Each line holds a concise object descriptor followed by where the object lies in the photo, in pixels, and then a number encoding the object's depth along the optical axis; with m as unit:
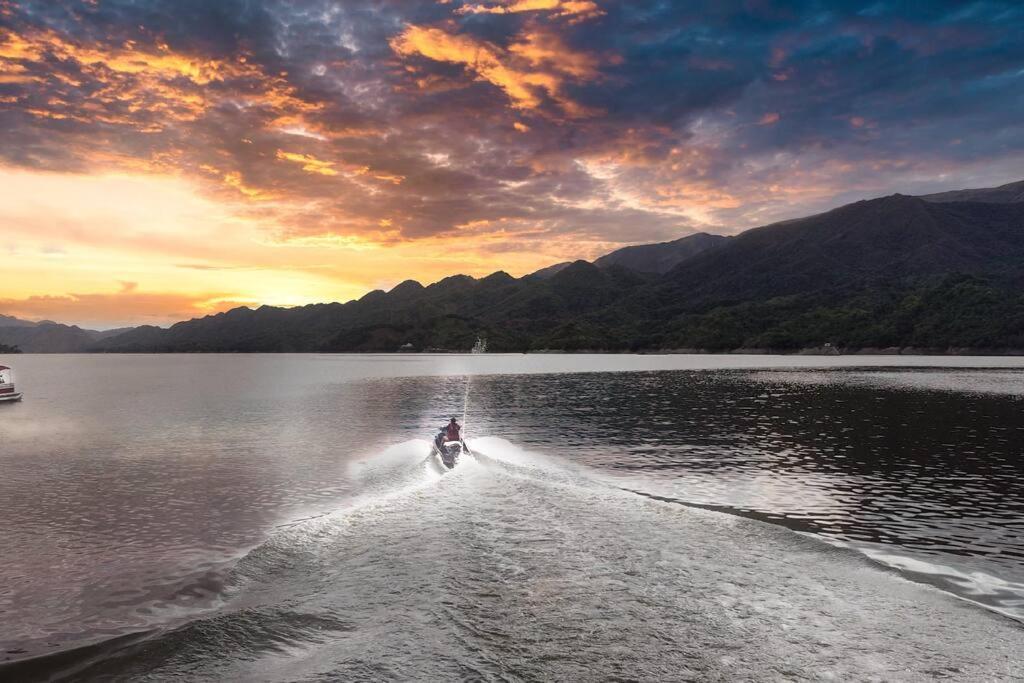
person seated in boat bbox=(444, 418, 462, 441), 45.87
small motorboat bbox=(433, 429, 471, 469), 43.30
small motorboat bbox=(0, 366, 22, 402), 100.50
